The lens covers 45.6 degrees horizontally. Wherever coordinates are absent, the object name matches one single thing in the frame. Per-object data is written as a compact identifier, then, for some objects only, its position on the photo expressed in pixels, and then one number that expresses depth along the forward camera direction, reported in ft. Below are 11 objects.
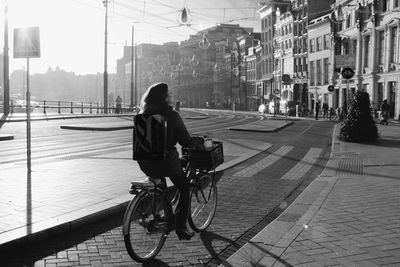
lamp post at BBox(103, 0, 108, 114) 146.82
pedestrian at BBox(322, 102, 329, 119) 151.64
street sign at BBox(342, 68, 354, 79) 58.68
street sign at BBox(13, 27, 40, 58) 30.94
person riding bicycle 15.56
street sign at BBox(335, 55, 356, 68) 63.63
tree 59.16
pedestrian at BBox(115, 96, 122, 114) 159.61
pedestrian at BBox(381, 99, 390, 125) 109.29
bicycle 14.83
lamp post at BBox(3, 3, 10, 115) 104.94
